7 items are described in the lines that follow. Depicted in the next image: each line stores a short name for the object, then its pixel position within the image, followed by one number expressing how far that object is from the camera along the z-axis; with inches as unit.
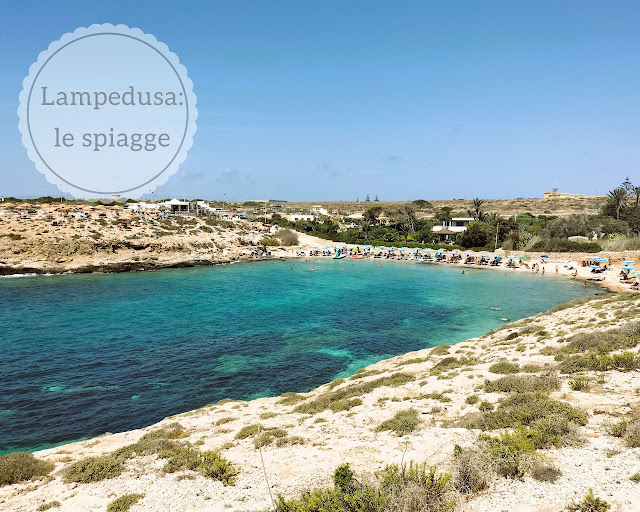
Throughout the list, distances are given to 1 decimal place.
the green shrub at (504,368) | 589.6
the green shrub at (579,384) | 467.2
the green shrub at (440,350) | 829.9
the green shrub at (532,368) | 570.7
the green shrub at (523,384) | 485.4
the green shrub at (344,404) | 547.8
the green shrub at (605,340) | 592.7
